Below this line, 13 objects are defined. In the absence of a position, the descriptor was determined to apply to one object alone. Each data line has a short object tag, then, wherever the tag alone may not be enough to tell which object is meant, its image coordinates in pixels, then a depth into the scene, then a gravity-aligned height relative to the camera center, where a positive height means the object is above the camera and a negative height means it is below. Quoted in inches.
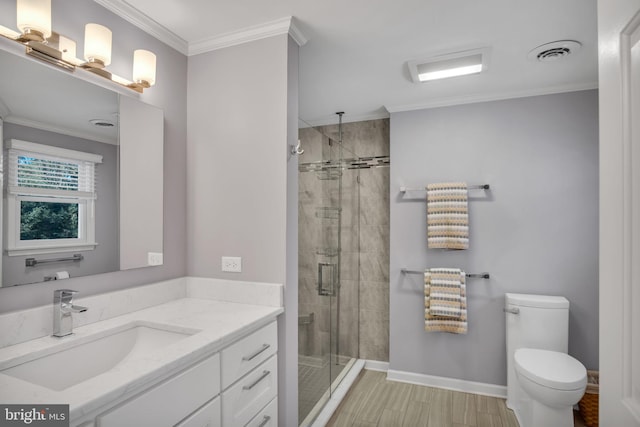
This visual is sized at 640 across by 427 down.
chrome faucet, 54.7 -15.1
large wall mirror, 53.0 +6.6
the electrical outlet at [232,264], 78.4 -11.1
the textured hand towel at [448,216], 110.4 -0.3
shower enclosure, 92.7 -16.8
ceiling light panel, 86.8 +39.2
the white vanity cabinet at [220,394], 42.9 -26.4
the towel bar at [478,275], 111.8 -19.4
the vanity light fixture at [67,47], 51.2 +27.6
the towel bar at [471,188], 112.0 +9.1
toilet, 81.4 -37.7
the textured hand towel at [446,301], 110.3 -27.5
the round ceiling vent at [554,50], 80.5 +39.4
